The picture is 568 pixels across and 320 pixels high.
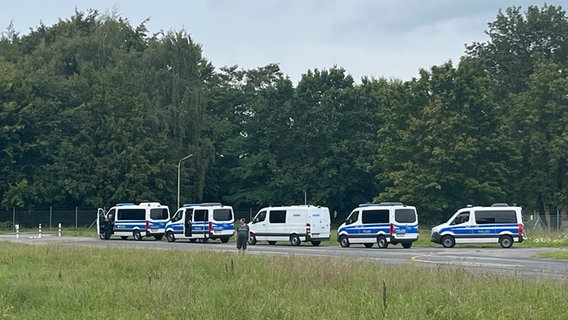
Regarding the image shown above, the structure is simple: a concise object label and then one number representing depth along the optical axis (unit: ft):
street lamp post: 231.96
